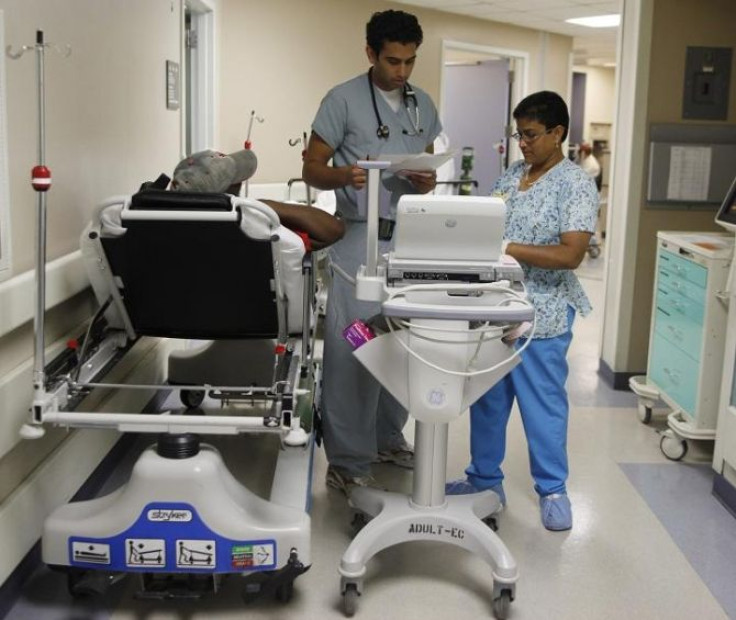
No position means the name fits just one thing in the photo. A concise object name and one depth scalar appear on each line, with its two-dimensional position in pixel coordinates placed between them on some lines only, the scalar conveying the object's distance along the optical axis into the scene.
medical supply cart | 3.25
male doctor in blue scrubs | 2.73
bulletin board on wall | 4.12
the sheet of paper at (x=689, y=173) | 4.13
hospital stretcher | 2.05
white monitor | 2.05
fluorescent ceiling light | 7.55
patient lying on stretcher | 2.37
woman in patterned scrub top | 2.52
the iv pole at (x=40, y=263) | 1.80
